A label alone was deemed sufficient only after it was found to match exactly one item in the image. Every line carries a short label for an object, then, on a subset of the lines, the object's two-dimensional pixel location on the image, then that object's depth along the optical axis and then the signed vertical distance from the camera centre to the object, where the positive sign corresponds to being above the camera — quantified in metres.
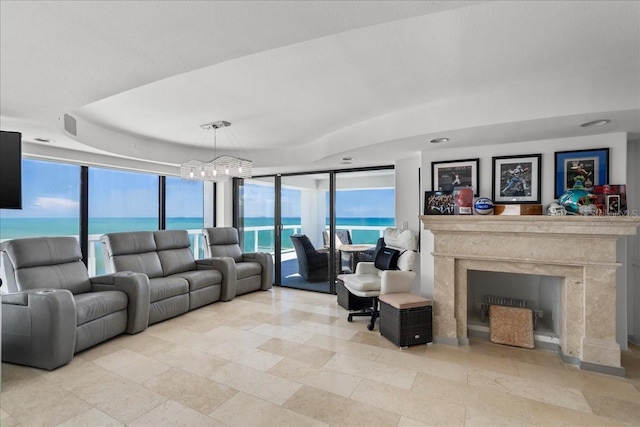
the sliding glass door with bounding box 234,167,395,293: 5.17 -0.12
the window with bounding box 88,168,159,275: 4.83 +0.14
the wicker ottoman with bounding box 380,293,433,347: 3.12 -1.10
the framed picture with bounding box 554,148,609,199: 2.96 +0.44
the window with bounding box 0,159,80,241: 4.35 +0.17
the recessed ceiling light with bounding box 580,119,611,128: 2.58 +0.77
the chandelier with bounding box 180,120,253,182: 3.79 +0.56
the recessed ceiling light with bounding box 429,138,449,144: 3.19 +0.77
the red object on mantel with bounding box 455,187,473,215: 3.29 +0.13
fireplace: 2.71 -0.48
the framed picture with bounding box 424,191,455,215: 3.47 +0.12
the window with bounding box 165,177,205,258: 5.91 +0.08
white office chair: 3.62 -0.80
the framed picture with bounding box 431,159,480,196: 3.48 +0.45
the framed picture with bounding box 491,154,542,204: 3.22 +0.37
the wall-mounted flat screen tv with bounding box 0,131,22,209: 2.28 +0.31
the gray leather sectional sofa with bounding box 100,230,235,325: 3.97 -0.85
